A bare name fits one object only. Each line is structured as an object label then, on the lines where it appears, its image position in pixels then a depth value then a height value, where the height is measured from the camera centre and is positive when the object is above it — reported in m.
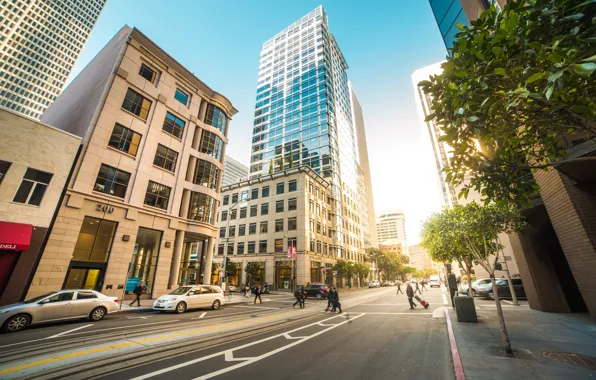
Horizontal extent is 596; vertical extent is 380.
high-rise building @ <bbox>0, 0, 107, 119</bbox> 76.38 +76.57
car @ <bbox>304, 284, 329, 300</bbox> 27.35 -1.68
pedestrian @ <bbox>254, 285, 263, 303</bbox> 21.37 -1.37
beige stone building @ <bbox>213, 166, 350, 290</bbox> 38.56 +8.17
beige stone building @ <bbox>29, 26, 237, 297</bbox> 15.95 +8.39
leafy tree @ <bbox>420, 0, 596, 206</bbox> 3.14 +2.92
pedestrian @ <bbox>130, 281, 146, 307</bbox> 16.08 -0.93
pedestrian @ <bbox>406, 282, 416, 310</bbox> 16.22 -1.25
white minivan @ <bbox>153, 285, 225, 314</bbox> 13.92 -1.37
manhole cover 5.25 -1.89
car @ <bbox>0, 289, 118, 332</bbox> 8.91 -1.28
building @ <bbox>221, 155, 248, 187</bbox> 120.94 +54.86
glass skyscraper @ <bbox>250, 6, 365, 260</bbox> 55.28 +40.00
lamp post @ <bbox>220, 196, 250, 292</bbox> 24.76 -0.48
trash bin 10.63 -1.47
